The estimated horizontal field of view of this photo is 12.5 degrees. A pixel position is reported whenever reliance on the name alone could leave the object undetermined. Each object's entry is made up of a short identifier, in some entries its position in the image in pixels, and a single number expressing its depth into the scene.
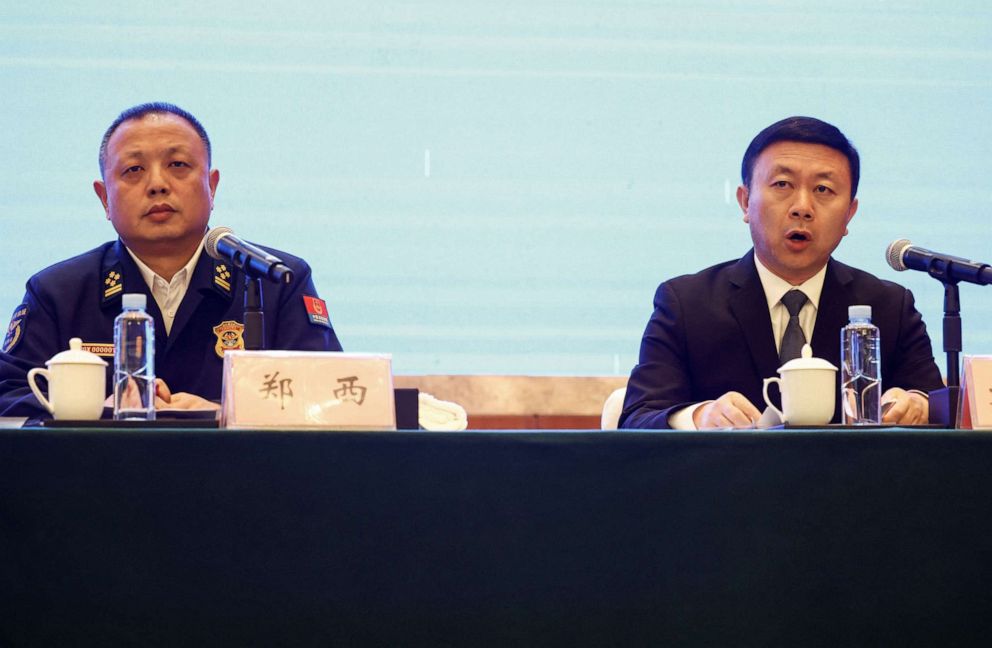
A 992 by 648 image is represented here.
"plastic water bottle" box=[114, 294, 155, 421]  5.61
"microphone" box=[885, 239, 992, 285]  5.79
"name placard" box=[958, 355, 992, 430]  5.56
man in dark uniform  6.40
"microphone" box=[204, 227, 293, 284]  5.64
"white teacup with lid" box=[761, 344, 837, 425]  5.60
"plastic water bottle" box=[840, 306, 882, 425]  5.83
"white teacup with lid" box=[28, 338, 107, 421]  5.50
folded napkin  5.75
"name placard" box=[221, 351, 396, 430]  5.44
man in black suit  6.34
